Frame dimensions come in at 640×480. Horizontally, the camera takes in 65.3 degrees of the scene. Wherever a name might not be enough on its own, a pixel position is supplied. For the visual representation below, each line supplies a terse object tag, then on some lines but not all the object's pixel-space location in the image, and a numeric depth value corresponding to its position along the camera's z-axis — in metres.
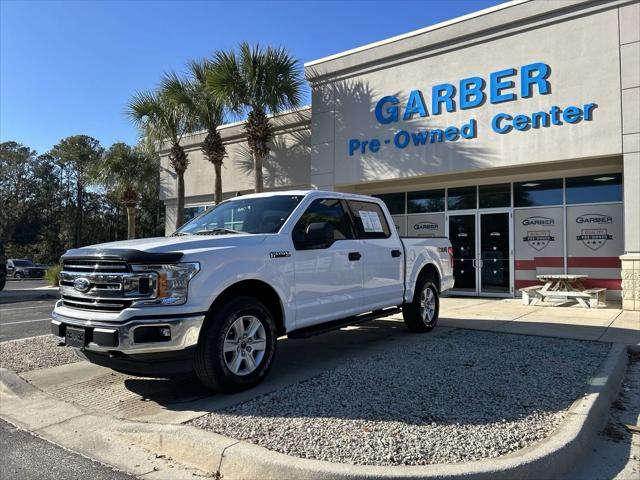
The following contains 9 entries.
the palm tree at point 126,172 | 24.38
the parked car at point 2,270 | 17.22
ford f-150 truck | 4.31
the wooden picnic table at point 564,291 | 11.59
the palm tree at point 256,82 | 15.07
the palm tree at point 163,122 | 17.31
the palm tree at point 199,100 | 16.69
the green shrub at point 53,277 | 22.56
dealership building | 11.27
